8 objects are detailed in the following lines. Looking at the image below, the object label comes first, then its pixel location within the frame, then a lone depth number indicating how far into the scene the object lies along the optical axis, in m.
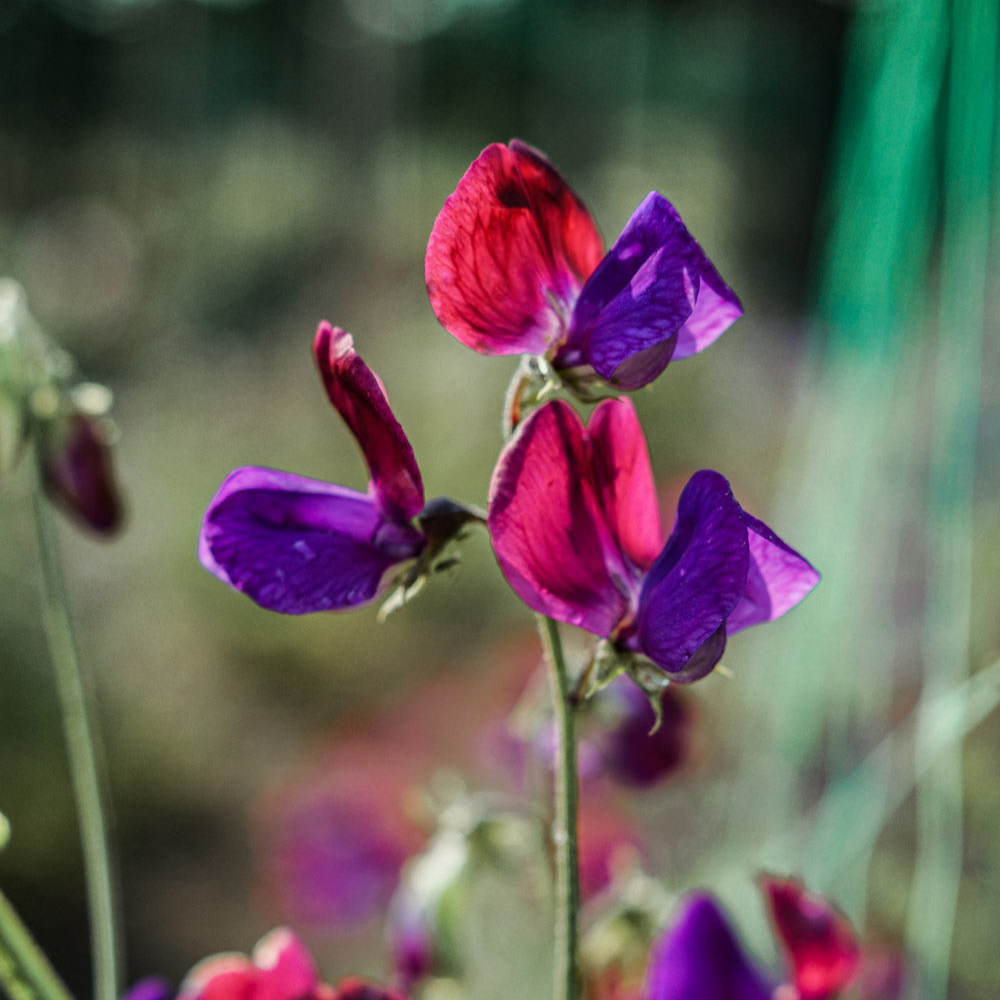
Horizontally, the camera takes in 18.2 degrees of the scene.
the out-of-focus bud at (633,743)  0.40
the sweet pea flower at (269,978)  0.34
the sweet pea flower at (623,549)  0.31
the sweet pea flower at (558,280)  0.31
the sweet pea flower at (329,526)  0.32
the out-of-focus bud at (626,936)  0.37
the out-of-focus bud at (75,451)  0.39
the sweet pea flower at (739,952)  0.34
